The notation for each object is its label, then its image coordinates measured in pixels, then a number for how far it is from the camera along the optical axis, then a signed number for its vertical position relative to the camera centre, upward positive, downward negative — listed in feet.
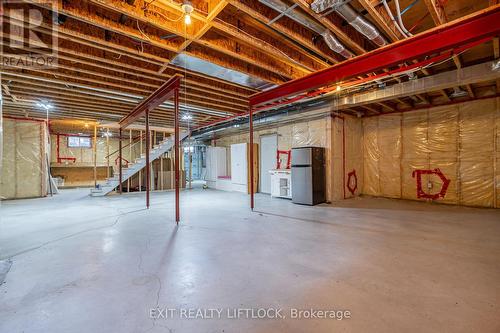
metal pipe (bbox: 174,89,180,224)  13.17 +1.60
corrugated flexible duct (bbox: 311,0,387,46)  7.31 +5.45
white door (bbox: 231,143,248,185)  26.55 +0.22
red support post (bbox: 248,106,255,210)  17.39 +2.54
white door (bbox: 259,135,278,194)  25.79 +0.84
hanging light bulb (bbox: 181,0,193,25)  7.68 +5.69
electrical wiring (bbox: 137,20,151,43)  9.36 +5.88
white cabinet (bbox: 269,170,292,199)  21.66 -1.88
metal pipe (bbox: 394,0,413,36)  6.89 +5.12
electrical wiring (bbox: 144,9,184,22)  8.55 +6.08
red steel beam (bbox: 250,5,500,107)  7.59 +4.84
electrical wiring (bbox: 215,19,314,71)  8.96 +5.75
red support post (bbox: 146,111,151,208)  18.32 +1.11
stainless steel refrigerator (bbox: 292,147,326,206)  18.45 -0.95
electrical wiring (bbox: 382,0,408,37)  7.19 +5.34
